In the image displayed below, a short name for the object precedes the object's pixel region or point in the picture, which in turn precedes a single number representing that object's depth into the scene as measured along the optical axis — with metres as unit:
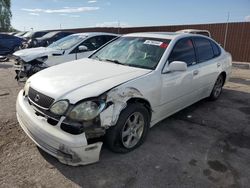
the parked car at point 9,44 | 14.87
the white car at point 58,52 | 6.01
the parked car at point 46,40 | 12.85
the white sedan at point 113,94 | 2.61
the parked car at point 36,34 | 16.80
